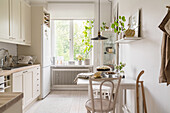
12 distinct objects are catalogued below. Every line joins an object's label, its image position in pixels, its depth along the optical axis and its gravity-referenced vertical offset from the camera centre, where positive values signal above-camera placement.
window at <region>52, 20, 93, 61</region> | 4.94 +0.56
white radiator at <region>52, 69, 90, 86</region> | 4.82 -0.72
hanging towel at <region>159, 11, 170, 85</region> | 1.11 +0.01
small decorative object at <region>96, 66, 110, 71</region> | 2.65 -0.26
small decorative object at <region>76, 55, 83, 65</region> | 4.78 -0.13
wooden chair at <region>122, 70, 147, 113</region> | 1.84 -1.00
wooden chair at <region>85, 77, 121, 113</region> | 1.95 -0.70
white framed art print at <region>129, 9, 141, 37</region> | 2.17 +0.51
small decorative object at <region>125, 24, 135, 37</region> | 2.19 +0.32
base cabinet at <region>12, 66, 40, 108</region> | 2.67 -0.60
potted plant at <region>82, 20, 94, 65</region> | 4.76 +0.52
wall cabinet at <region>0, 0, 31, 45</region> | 2.74 +0.70
